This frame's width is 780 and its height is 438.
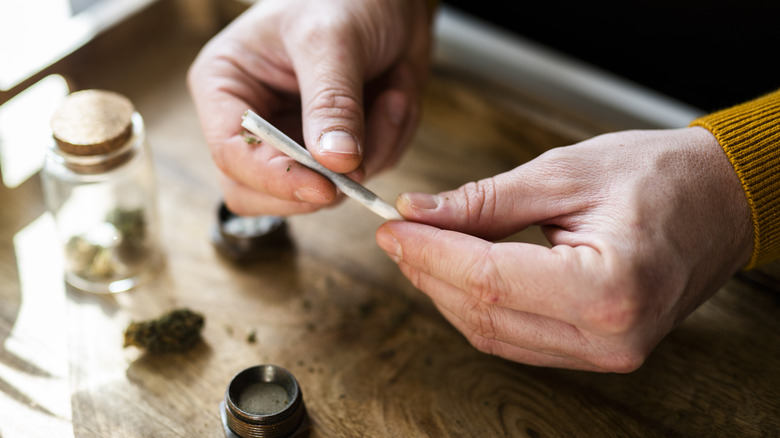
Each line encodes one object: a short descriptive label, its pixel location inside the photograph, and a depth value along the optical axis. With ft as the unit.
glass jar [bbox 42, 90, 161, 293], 1.41
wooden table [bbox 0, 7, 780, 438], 1.33
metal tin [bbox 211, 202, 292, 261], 1.51
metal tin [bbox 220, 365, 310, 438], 1.26
